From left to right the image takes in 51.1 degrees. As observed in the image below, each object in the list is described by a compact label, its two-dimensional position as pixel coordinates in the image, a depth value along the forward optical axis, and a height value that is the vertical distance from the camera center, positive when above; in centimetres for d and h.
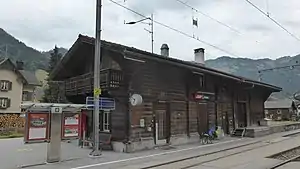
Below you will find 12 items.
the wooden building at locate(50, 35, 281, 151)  1552 +139
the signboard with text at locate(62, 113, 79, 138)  1307 -38
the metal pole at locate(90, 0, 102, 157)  1346 +170
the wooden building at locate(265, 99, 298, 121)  6407 +128
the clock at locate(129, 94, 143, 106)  1528 +80
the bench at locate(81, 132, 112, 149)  1592 -127
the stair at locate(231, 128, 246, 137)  2335 -127
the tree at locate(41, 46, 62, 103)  4131 +303
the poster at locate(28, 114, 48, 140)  1202 -38
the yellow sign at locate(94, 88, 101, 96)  1348 +103
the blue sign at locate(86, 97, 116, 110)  1473 +63
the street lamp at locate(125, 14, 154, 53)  1768 +539
